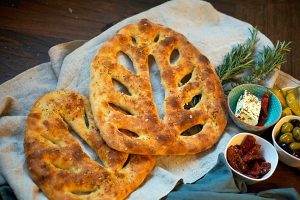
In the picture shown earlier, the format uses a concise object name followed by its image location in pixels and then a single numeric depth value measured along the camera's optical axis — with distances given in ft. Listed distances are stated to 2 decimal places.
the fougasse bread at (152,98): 4.58
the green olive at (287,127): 4.96
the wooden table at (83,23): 5.44
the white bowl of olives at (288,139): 4.82
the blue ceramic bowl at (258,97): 5.01
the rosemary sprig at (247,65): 5.53
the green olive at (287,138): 4.88
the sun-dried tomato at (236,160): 4.58
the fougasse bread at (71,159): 4.12
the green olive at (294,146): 4.83
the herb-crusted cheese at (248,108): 5.01
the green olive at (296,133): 4.89
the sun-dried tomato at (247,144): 4.75
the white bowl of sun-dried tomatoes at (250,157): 4.56
